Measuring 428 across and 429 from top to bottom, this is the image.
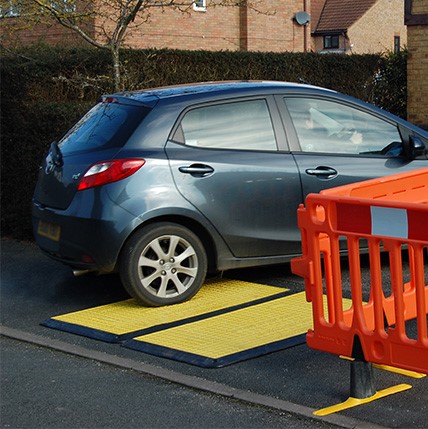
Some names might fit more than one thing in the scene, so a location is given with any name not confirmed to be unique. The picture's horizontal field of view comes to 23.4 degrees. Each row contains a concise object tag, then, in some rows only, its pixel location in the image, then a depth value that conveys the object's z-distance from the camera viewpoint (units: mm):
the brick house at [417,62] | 16766
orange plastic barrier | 5203
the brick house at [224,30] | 27314
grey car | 8078
